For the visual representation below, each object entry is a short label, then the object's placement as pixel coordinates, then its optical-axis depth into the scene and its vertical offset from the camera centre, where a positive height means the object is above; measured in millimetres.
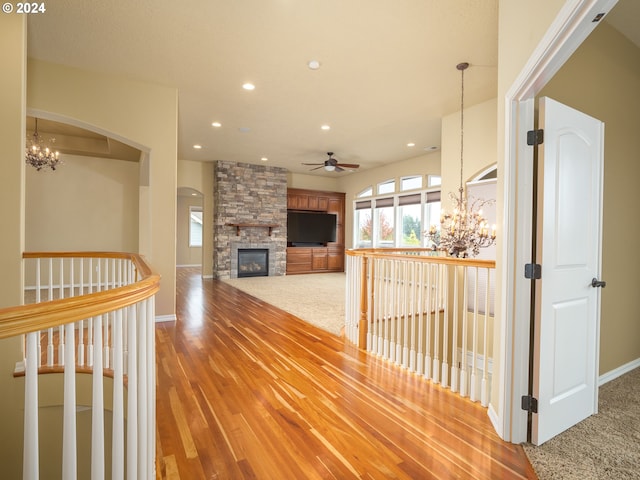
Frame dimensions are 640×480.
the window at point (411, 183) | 8578 +1512
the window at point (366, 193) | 10211 +1457
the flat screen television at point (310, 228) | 10242 +323
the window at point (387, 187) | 9414 +1521
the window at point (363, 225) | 10279 +445
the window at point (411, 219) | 8555 +536
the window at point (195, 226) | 12117 +426
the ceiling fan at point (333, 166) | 7721 +1716
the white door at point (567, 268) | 1920 -175
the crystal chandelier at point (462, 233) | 4383 +89
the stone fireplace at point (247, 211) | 8945 +768
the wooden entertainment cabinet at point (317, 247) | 10195 -272
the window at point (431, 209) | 7980 +738
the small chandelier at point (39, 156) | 5648 +1402
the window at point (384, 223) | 9477 +464
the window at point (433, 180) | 8031 +1453
